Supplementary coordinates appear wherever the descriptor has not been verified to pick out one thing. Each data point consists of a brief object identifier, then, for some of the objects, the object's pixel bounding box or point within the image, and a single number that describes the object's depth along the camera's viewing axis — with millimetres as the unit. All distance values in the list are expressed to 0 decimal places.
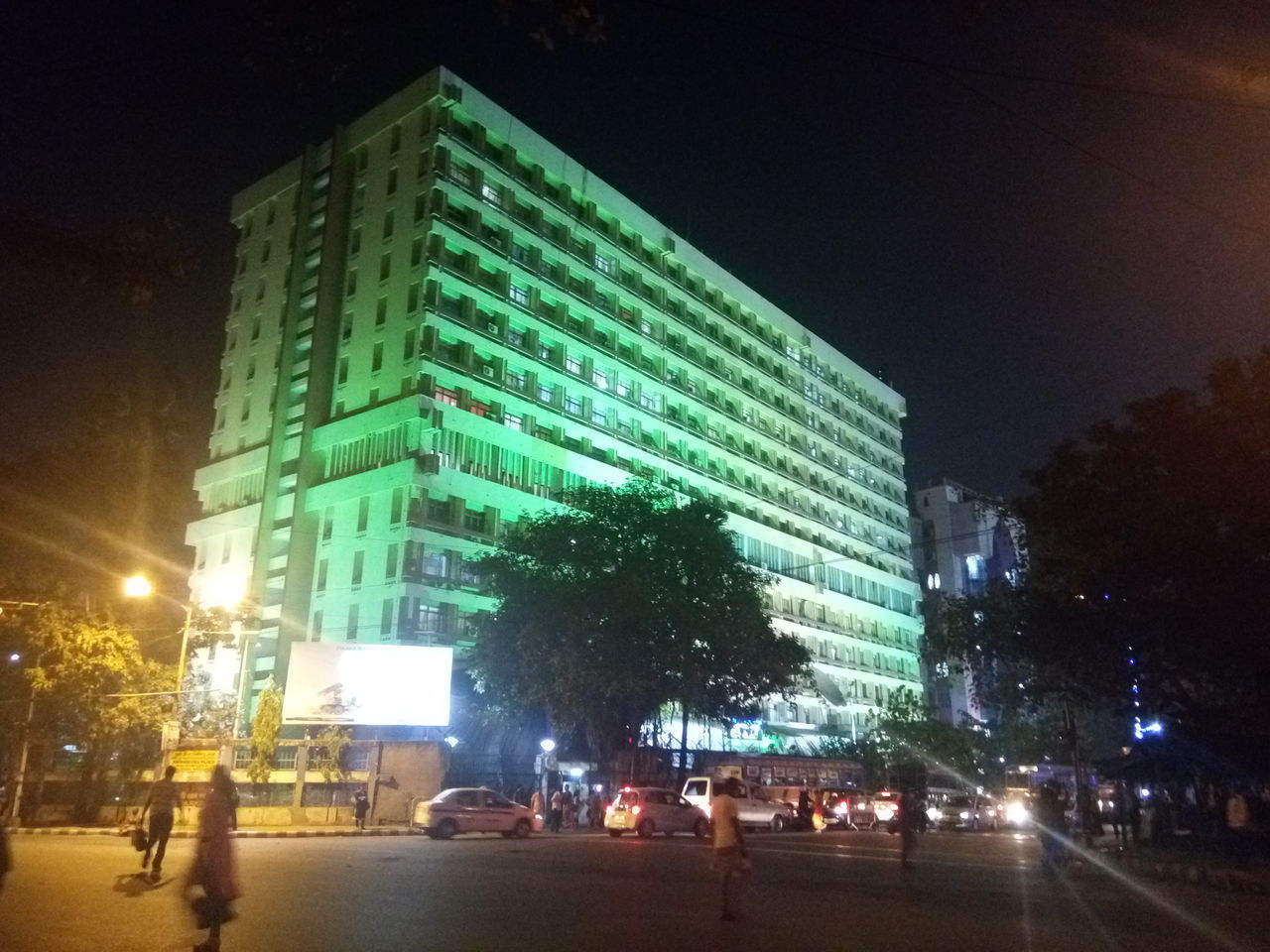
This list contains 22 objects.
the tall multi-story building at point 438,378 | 49750
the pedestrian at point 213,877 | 8164
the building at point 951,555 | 99750
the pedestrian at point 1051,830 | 18750
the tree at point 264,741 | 33781
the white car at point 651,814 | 29719
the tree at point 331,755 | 35281
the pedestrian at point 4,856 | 7473
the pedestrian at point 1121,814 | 31562
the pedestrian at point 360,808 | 32750
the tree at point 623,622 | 39062
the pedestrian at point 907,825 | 18484
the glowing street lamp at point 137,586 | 22047
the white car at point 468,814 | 27719
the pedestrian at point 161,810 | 14727
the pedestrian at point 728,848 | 11070
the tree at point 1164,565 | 22094
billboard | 36625
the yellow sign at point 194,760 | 28750
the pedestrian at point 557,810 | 33656
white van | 34000
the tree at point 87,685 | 29734
